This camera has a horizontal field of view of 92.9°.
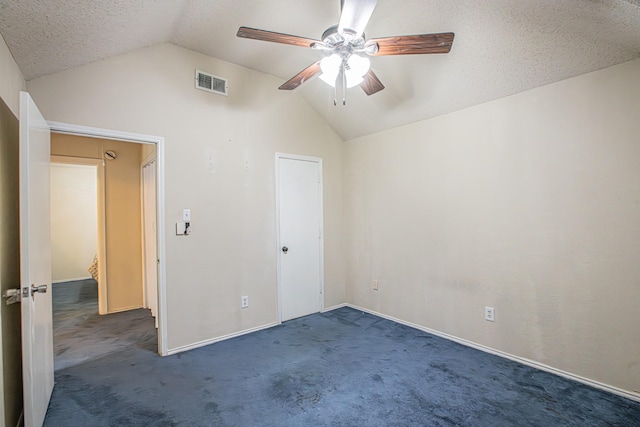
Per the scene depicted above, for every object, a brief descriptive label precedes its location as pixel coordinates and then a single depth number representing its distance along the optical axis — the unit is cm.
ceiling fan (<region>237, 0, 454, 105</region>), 170
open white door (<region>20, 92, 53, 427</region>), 157
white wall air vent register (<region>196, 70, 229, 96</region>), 304
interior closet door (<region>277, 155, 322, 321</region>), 371
